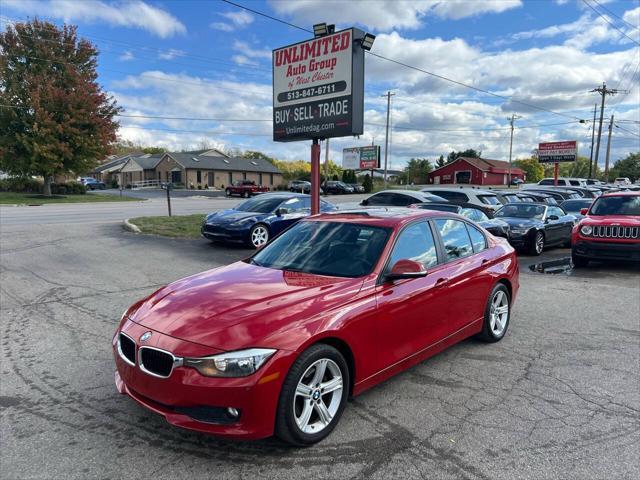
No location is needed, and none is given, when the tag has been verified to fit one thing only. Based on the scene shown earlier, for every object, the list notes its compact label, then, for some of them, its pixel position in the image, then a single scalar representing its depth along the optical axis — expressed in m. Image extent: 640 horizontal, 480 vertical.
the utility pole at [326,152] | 53.39
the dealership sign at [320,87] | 10.48
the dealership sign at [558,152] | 39.84
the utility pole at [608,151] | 55.52
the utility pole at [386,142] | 57.56
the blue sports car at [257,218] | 11.66
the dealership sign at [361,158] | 64.50
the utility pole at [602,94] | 51.47
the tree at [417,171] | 90.31
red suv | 9.71
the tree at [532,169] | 119.28
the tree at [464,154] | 100.22
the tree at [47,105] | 34.47
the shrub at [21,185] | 40.81
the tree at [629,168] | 91.06
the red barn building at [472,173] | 83.50
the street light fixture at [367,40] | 10.28
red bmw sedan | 2.83
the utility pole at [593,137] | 55.79
